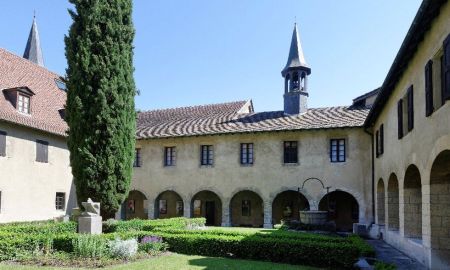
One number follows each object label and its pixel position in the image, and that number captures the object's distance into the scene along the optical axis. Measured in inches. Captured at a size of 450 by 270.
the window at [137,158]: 1114.1
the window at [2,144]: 835.4
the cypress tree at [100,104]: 709.9
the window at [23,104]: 905.9
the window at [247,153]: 1000.2
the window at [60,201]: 1011.9
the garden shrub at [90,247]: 459.8
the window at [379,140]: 737.8
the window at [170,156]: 1075.7
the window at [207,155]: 1035.9
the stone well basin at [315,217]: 774.5
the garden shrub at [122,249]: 462.0
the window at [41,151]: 939.8
